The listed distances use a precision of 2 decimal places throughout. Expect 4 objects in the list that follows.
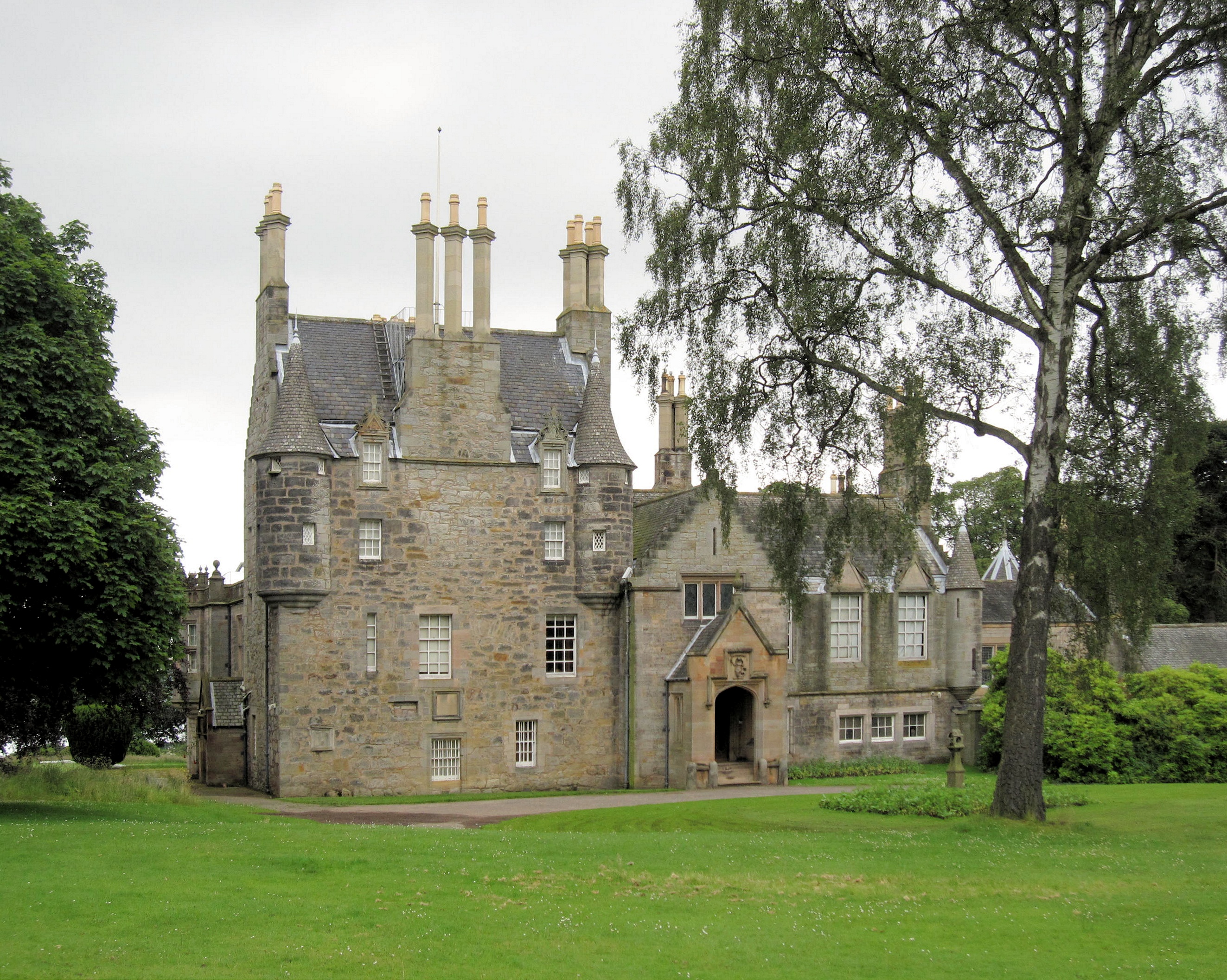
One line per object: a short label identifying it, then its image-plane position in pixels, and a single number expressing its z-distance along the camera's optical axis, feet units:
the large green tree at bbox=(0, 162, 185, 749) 78.59
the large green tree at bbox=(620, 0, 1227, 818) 76.69
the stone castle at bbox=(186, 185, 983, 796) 116.67
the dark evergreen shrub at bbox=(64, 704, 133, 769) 146.51
